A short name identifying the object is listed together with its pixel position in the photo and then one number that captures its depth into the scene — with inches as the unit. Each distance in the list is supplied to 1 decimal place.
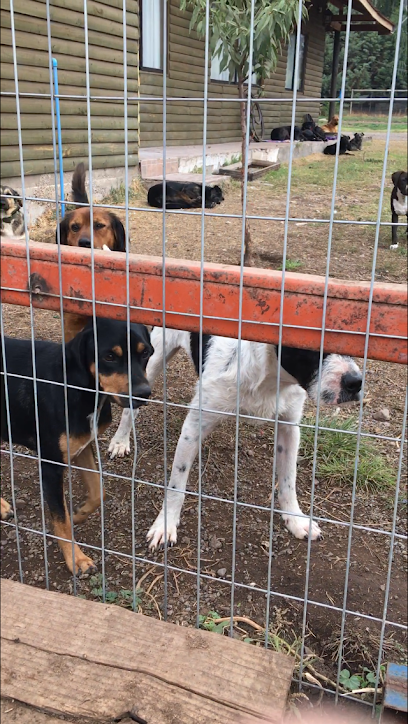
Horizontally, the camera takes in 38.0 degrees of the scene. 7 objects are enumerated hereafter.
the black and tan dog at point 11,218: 220.5
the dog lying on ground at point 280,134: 668.1
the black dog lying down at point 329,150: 610.7
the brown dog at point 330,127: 689.5
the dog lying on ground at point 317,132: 578.6
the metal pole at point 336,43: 634.5
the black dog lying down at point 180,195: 350.0
